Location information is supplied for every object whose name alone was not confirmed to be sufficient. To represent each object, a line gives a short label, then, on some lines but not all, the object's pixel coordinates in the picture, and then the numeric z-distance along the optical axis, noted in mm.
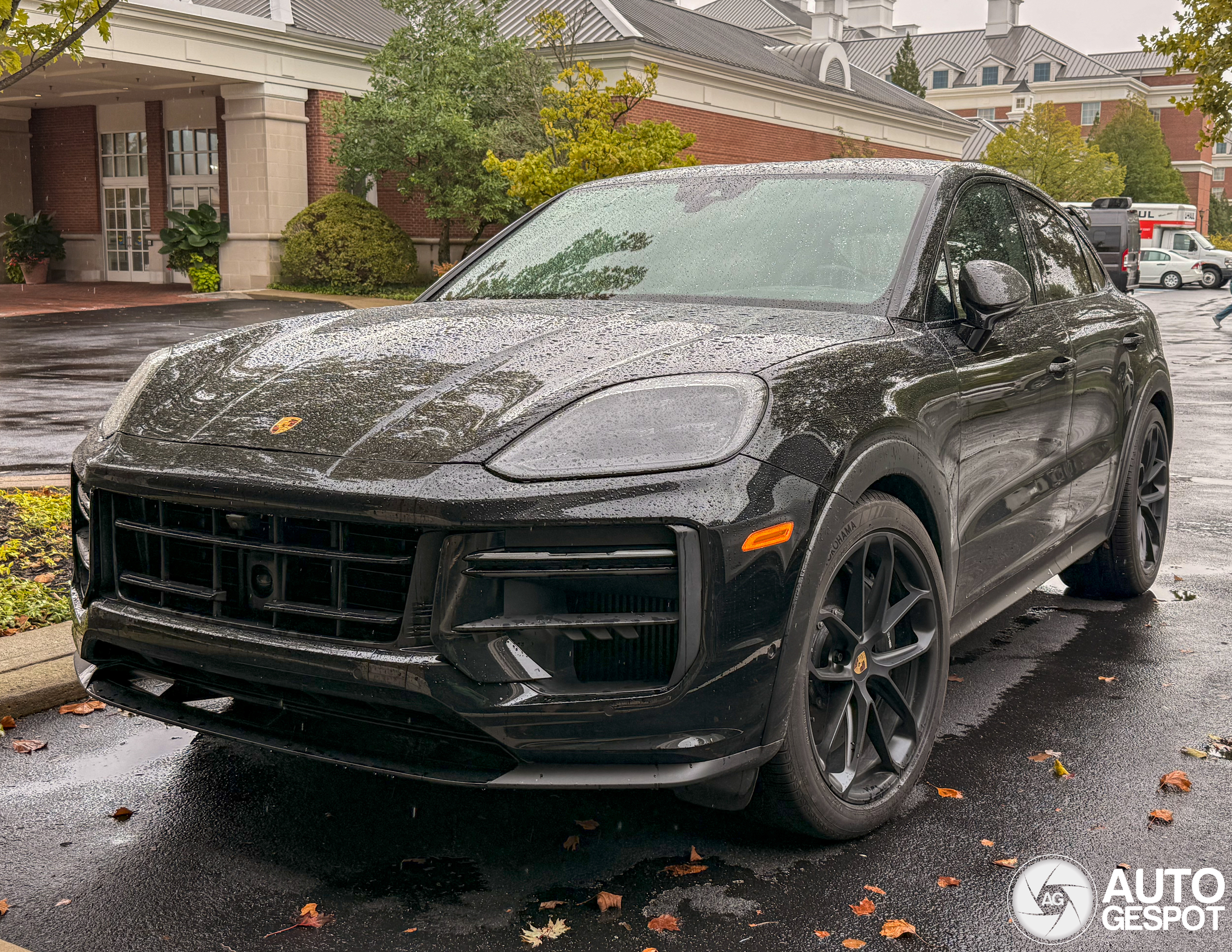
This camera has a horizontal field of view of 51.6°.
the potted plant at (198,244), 29812
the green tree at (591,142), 17844
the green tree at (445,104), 27422
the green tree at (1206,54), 17266
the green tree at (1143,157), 67500
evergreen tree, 61031
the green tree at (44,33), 5930
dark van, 29250
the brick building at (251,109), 28281
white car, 48906
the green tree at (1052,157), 55375
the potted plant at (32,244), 34094
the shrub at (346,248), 27688
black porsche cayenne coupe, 2635
